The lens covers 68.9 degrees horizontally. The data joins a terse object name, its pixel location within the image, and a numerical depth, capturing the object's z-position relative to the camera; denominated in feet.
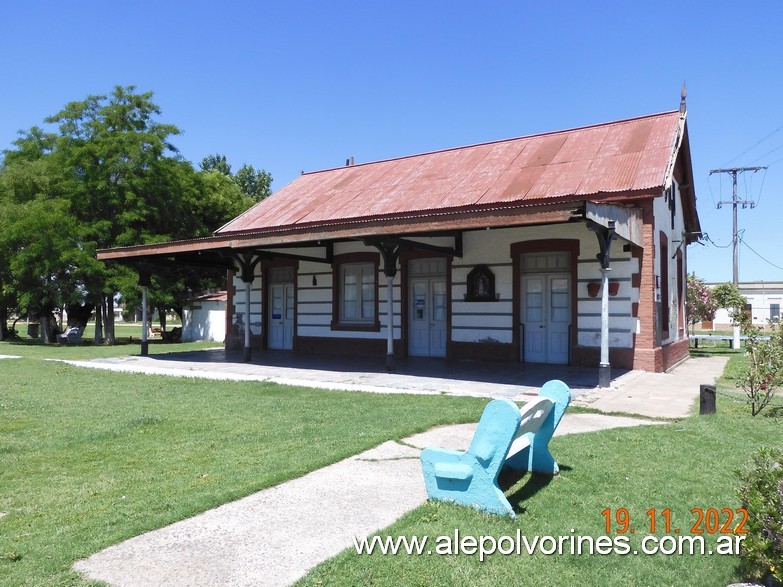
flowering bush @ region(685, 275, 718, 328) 75.72
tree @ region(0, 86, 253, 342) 71.72
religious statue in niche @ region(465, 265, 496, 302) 45.14
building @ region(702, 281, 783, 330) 160.15
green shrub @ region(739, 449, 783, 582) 8.65
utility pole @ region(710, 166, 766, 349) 114.58
